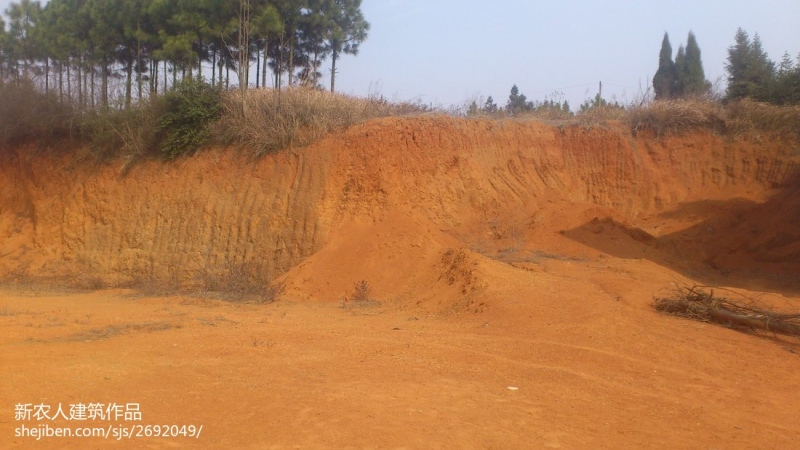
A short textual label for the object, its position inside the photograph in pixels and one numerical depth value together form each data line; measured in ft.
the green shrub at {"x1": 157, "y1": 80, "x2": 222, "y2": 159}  62.59
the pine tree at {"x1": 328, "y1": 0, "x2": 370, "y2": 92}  78.79
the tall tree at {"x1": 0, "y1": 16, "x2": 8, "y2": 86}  100.78
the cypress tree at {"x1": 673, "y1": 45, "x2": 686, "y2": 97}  119.34
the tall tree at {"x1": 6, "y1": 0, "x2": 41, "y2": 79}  98.84
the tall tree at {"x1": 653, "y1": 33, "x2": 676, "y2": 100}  120.23
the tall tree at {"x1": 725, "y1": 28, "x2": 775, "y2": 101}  67.77
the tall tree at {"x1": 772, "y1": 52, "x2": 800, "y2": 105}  65.77
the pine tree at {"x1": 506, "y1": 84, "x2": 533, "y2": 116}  74.99
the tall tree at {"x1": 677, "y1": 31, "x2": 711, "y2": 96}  118.52
